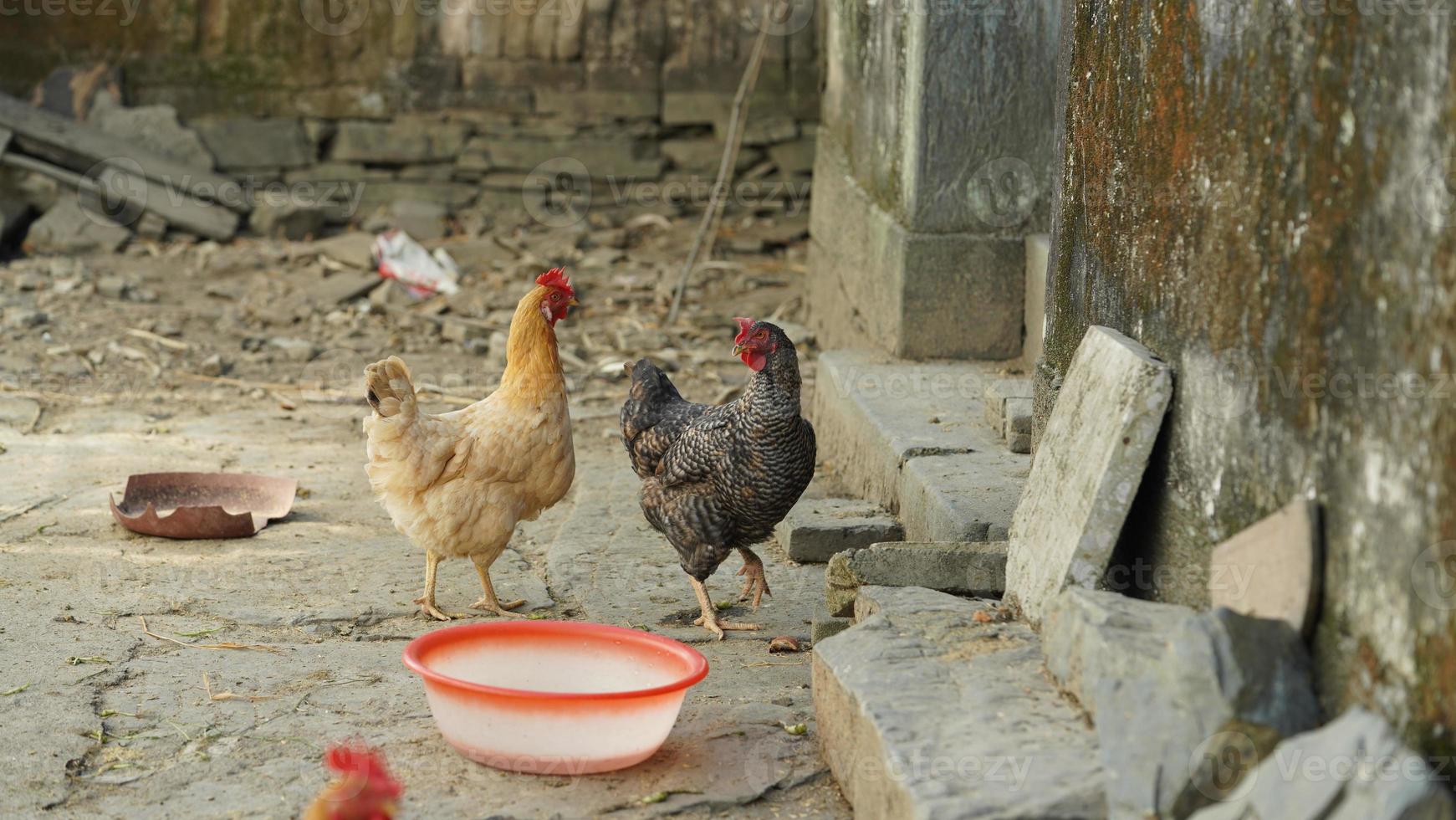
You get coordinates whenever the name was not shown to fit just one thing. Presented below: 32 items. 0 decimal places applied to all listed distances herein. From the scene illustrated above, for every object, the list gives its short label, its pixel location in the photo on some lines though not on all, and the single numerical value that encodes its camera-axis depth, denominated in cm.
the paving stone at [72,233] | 891
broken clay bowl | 473
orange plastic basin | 295
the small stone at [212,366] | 710
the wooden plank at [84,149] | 908
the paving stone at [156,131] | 941
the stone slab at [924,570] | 352
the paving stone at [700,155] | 981
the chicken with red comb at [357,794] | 220
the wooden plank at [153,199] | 912
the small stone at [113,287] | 823
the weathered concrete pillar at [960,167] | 542
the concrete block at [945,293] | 559
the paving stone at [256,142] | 958
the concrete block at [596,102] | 973
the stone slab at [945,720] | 239
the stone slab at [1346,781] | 190
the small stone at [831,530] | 455
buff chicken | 409
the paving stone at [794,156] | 976
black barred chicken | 399
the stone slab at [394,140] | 972
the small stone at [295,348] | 737
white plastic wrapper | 855
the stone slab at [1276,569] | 235
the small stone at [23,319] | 749
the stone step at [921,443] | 409
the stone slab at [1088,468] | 293
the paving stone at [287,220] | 936
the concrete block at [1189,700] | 226
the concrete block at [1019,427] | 453
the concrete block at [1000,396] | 473
